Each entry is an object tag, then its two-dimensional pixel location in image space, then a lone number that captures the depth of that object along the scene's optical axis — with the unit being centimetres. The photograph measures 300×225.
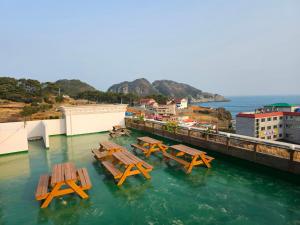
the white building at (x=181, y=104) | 8908
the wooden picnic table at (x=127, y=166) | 530
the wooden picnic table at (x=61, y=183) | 430
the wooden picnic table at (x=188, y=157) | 625
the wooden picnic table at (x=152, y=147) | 795
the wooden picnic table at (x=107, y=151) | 717
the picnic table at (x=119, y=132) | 1256
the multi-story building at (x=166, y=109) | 5966
